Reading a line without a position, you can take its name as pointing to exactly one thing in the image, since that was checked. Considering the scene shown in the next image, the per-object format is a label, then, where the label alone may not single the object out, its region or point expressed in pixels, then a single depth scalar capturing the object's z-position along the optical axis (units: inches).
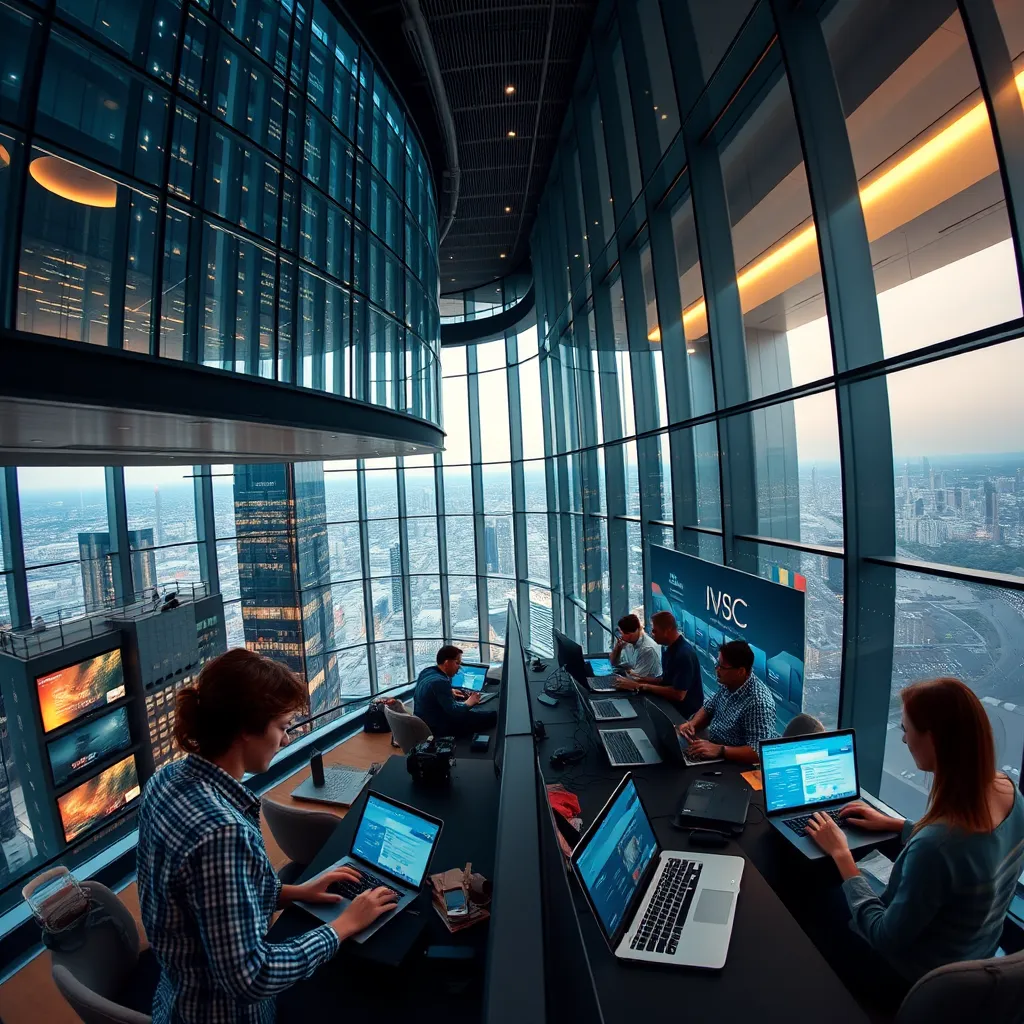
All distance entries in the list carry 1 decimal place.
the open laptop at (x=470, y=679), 237.0
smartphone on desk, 70.9
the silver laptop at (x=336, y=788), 183.0
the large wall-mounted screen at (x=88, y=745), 301.9
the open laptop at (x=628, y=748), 115.9
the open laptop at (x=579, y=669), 167.0
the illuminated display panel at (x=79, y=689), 293.4
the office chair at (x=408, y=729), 186.5
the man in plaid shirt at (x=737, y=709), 125.1
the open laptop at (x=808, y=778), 91.9
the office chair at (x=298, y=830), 123.8
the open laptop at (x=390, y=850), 77.0
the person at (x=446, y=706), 176.4
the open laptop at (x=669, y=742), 111.7
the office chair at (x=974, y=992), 53.2
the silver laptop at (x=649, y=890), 62.1
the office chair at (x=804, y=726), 127.3
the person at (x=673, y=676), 162.2
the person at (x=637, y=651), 205.2
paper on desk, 83.1
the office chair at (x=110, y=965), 76.1
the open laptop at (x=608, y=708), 139.1
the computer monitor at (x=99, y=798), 306.5
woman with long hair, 62.1
